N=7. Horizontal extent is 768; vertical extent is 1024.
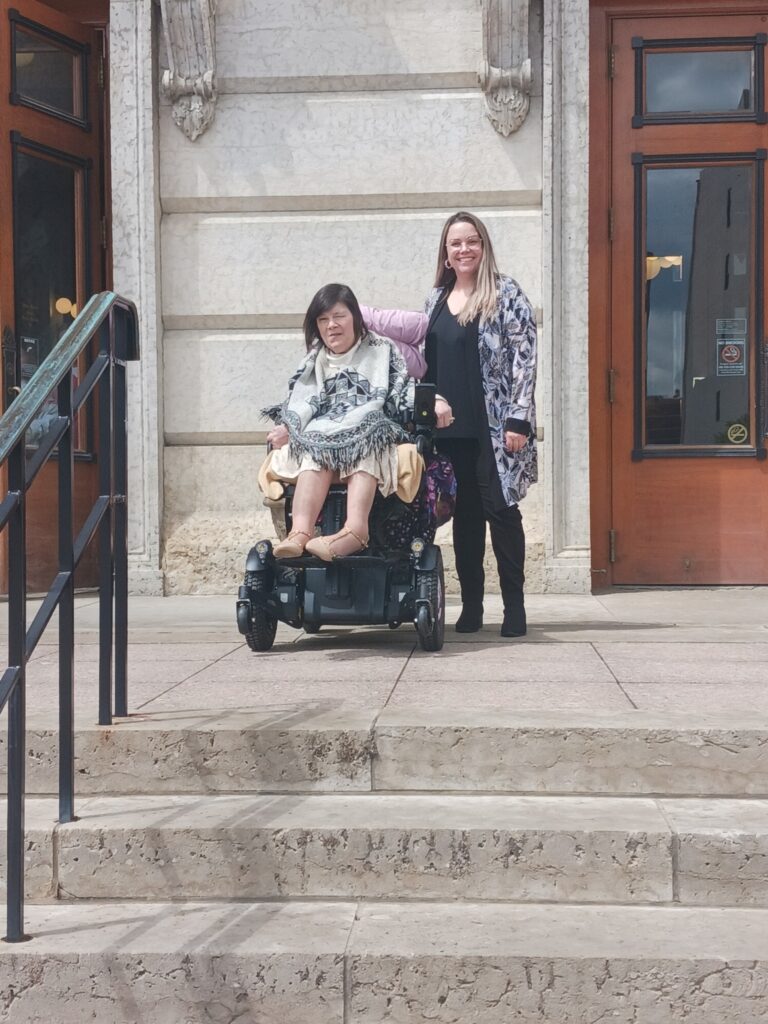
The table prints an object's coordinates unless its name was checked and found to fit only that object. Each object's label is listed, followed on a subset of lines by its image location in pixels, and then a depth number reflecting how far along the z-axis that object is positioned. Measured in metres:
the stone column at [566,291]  7.33
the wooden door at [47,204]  7.52
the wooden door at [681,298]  7.67
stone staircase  2.79
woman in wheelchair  4.90
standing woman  5.29
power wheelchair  4.96
